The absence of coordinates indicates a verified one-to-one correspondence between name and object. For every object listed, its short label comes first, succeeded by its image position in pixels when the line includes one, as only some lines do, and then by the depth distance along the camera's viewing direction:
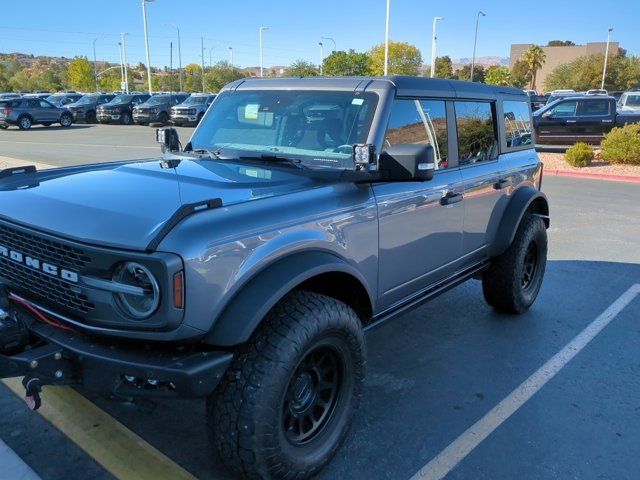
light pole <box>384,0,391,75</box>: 41.28
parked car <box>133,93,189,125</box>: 31.19
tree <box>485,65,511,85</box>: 79.38
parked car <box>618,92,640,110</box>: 21.40
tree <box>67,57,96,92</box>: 90.31
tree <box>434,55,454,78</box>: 83.99
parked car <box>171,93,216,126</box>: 29.23
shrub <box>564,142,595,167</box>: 14.88
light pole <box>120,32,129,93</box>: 62.79
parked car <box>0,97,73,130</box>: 27.62
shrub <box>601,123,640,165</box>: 14.73
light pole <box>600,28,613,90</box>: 68.78
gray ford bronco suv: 2.17
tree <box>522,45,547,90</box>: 90.00
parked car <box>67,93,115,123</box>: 33.25
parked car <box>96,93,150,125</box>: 32.56
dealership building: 103.75
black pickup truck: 18.59
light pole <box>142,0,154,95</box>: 47.68
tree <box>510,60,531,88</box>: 88.69
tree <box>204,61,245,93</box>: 81.00
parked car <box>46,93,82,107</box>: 36.95
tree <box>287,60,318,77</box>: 63.39
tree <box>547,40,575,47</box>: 135.68
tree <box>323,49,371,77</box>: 63.36
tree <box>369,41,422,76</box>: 82.38
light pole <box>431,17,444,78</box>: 49.69
